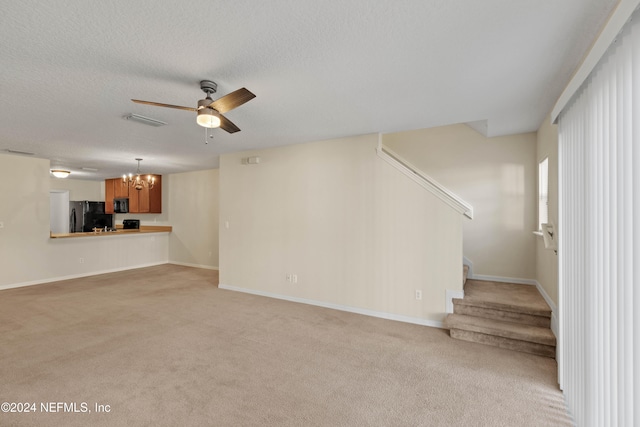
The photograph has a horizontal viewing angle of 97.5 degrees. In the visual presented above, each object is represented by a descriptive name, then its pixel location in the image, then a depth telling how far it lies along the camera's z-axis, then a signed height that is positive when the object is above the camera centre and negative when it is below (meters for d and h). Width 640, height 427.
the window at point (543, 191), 3.84 +0.33
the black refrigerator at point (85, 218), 7.93 -0.10
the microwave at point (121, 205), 8.45 +0.29
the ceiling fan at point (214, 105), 2.27 +0.93
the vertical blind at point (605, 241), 1.33 -0.15
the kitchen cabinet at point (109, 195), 8.82 +0.63
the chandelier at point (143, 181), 7.76 +0.97
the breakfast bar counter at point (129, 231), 6.26 -0.45
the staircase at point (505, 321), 2.99 -1.26
